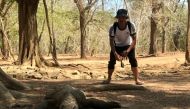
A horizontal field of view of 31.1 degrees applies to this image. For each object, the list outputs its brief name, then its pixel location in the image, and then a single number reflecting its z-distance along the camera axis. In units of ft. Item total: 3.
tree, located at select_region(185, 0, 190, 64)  40.62
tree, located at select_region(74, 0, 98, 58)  72.47
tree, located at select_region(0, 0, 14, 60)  67.92
